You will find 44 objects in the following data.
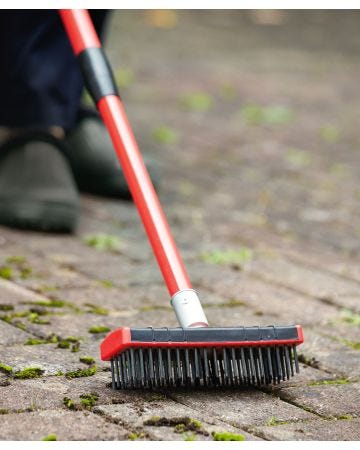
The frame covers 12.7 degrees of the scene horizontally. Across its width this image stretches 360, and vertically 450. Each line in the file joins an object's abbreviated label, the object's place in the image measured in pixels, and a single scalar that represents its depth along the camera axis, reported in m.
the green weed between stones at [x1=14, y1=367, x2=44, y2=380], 3.00
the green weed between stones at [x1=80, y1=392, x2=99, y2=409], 2.79
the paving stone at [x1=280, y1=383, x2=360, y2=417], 2.95
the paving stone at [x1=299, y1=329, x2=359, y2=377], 3.38
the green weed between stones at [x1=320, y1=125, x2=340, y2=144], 7.66
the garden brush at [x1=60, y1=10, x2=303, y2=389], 2.83
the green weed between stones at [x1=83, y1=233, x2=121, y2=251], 4.84
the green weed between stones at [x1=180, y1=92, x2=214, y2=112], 8.37
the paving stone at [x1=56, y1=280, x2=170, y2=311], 3.96
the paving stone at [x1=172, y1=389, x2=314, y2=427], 2.82
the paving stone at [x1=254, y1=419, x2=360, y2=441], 2.69
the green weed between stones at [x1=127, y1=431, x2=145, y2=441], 2.57
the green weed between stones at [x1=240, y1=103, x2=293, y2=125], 8.11
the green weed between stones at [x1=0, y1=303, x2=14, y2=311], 3.66
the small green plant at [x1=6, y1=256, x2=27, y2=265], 4.36
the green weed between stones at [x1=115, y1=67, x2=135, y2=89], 8.79
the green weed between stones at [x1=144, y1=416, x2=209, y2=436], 2.67
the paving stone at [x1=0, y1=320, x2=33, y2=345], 3.32
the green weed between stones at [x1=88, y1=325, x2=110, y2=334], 3.56
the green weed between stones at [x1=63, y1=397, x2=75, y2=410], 2.77
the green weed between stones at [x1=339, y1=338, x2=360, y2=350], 3.66
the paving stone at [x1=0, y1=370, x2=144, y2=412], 2.77
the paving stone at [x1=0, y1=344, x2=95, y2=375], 3.11
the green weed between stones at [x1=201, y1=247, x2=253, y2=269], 4.73
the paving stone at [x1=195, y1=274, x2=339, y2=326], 4.00
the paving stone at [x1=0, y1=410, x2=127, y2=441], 2.53
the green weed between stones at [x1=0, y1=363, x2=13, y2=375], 3.02
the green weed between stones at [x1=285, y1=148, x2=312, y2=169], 6.88
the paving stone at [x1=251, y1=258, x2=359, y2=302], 4.40
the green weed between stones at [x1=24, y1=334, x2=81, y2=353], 3.34
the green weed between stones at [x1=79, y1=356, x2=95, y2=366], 3.21
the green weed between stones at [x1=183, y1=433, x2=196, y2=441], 2.60
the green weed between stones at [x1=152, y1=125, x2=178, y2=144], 7.20
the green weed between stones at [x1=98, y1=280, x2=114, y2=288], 4.22
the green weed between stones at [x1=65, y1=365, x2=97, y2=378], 3.06
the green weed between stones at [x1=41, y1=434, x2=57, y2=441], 2.50
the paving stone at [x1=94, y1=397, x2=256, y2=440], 2.65
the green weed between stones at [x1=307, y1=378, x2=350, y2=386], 3.21
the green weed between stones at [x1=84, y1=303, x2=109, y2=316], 3.80
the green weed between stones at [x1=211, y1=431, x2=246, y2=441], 2.62
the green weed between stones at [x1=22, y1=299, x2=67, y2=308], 3.80
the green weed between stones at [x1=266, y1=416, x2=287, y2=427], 2.79
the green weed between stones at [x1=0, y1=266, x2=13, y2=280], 4.12
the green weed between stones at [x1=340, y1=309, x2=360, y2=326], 3.96
